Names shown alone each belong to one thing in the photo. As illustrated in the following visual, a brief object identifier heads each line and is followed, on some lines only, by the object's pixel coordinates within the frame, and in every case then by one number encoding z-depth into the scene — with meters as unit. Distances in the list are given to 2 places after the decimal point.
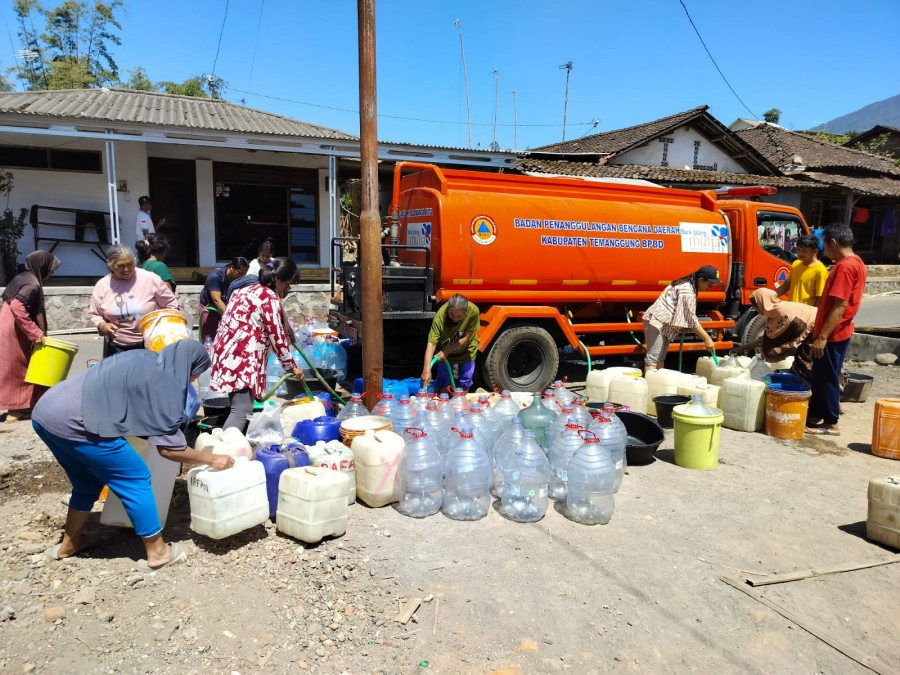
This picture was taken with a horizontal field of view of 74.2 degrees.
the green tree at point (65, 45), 34.53
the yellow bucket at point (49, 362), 5.76
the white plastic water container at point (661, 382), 6.51
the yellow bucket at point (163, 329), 4.19
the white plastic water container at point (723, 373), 6.87
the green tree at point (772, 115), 37.66
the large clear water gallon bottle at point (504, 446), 4.45
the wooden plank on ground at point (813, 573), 3.43
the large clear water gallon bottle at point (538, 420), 5.13
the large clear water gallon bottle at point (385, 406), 4.99
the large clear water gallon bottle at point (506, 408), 5.27
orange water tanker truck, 6.76
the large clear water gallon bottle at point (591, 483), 4.13
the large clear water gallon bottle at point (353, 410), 5.09
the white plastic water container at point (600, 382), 6.52
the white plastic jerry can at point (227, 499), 3.48
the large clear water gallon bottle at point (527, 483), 4.16
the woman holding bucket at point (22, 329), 5.71
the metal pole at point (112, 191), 10.76
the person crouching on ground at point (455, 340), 5.74
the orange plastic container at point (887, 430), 5.56
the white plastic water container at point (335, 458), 4.12
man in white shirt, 10.66
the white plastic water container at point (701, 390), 6.24
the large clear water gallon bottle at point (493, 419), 5.12
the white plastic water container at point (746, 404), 6.19
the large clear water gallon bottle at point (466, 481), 4.16
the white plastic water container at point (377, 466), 4.16
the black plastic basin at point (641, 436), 5.18
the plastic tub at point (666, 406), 6.03
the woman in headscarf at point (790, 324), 6.57
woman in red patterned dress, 4.49
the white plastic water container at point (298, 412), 5.02
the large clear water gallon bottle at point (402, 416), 4.92
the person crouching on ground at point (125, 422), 3.05
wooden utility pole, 5.25
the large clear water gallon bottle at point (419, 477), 4.18
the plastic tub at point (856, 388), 7.54
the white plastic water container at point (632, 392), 6.29
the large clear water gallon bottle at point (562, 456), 4.46
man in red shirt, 5.73
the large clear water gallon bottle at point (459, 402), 5.05
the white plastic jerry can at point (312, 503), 3.64
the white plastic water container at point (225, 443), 3.99
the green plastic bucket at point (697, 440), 5.11
